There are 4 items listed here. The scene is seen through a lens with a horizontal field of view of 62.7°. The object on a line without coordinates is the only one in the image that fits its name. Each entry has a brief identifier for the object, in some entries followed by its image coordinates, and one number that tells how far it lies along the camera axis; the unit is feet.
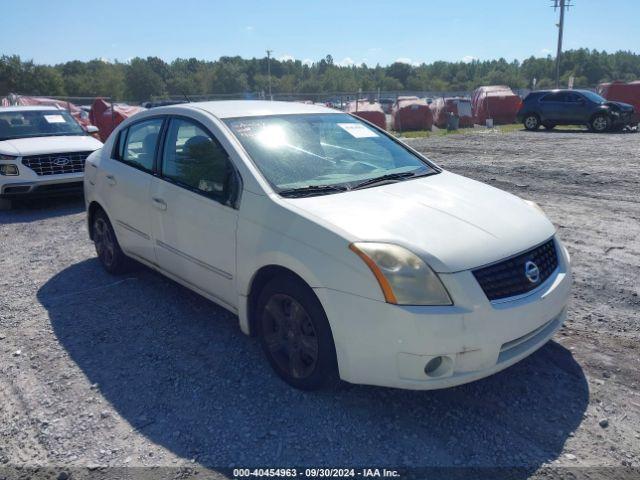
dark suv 65.92
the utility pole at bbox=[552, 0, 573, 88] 134.19
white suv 26.63
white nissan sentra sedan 8.89
